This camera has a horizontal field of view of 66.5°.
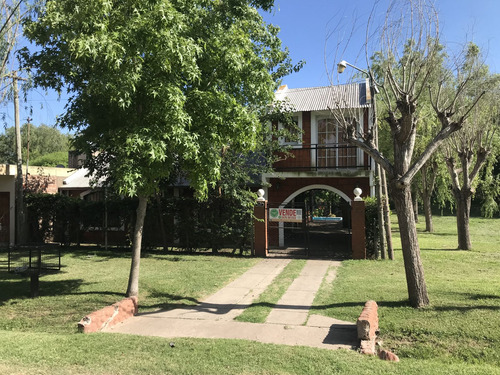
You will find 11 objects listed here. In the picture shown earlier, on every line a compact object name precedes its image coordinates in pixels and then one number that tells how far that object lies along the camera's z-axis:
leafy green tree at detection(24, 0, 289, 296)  6.25
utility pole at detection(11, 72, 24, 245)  14.81
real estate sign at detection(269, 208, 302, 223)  13.04
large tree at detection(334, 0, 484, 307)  6.77
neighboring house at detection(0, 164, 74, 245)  15.82
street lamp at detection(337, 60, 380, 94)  8.51
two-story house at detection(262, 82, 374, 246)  14.40
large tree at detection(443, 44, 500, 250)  12.60
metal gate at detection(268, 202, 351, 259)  13.23
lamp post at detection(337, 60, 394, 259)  11.68
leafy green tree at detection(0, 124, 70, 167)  47.59
